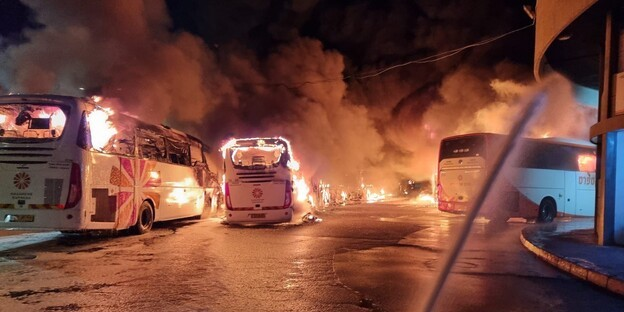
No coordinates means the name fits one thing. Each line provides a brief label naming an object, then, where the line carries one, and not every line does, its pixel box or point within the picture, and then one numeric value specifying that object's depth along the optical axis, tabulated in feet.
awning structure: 28.35
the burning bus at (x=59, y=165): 28.17
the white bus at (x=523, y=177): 52.80
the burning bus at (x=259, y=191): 43.14
